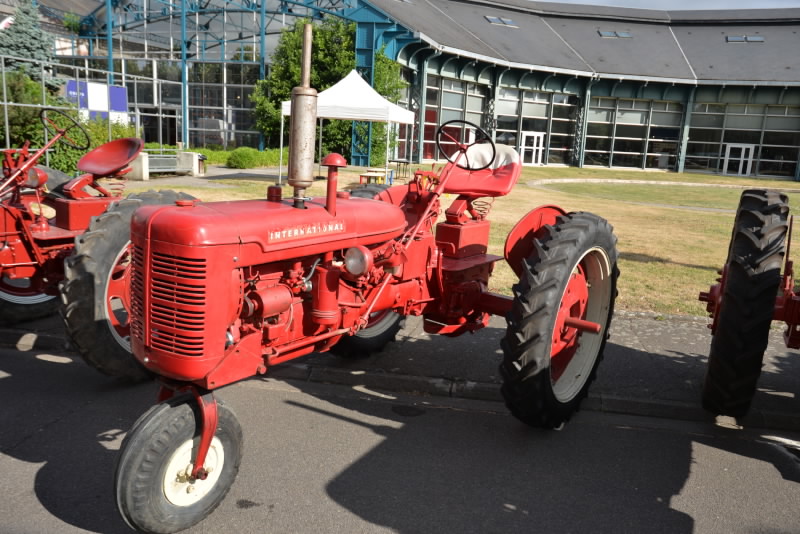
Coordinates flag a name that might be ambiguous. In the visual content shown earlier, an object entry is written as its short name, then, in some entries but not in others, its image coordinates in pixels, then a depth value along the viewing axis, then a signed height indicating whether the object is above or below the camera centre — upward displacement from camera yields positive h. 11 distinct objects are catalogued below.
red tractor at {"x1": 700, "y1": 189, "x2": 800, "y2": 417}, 3.62 -0.81
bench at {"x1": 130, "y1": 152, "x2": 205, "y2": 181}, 16.67 -0.94
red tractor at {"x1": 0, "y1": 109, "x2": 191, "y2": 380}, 4.03 -0.82
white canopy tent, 15.45 +0.74
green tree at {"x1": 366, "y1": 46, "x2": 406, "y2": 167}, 23.06 +2.08
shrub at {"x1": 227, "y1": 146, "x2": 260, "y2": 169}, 21.80 -0.83
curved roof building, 33.22 +3.11
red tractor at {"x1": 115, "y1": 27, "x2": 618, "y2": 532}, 2.72 -0.76
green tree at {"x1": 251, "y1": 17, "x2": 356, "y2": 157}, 23.61 +2.33
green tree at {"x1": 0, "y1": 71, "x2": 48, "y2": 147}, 14.54 +0.10
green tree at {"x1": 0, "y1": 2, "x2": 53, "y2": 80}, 23.58 +2.94
